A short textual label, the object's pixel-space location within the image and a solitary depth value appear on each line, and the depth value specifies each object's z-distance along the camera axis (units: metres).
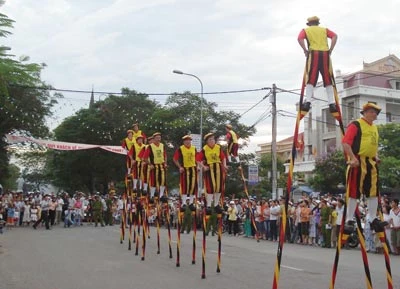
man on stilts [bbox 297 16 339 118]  8.99
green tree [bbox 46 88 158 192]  52.75
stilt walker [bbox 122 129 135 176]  19.67
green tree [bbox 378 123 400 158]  46.59
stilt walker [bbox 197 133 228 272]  13.18
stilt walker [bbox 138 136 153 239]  16.44
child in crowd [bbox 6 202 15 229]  32.09
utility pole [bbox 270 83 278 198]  30.17
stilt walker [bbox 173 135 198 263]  14.09
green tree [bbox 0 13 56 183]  35.72
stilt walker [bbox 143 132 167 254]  16.06
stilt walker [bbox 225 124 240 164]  18.42
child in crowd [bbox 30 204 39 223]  33.07
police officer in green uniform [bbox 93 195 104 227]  34.19
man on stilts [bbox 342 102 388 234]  8.25
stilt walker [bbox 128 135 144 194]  18.37
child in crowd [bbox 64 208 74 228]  33.09
